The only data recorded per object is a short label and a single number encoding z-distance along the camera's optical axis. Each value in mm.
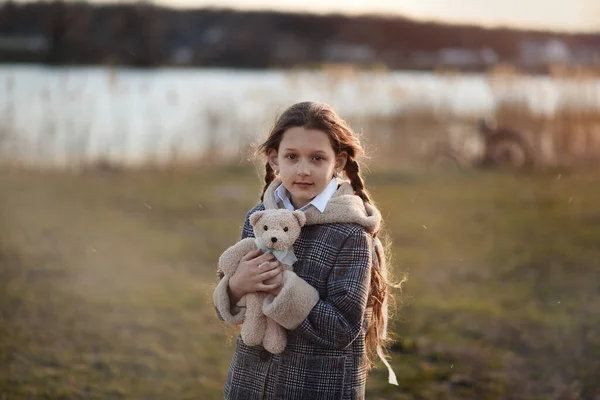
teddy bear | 2223
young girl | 2215
